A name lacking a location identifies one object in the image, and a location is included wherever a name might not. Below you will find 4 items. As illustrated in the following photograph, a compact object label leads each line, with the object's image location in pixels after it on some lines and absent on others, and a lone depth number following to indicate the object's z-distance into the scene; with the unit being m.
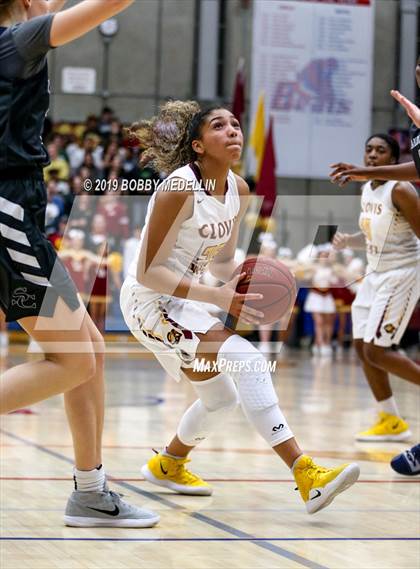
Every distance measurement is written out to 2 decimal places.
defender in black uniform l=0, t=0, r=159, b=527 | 3.41
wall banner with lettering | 19.50
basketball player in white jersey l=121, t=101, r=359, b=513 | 4.48
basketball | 4.68
